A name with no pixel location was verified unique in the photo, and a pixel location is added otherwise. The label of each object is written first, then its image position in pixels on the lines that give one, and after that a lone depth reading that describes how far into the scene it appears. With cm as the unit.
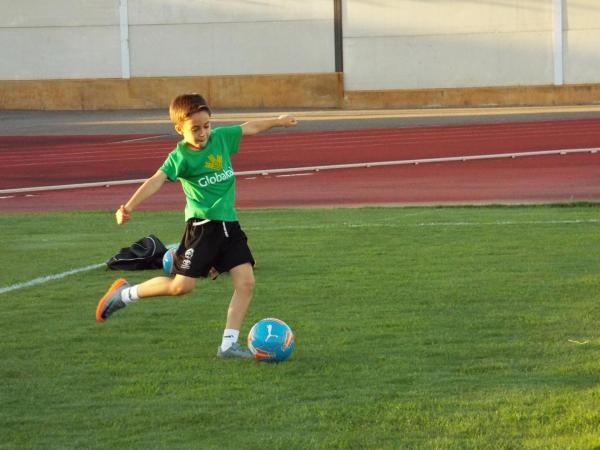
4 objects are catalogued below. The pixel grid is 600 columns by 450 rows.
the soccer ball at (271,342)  1578
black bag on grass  2403
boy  1624
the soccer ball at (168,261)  2294
